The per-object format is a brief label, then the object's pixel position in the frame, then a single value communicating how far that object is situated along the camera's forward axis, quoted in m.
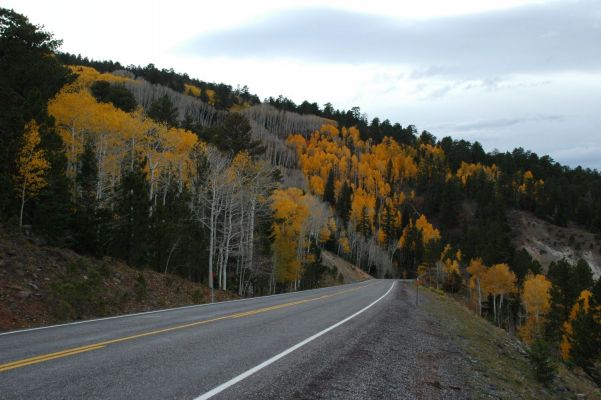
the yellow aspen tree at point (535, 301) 65.25
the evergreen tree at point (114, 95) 56.62
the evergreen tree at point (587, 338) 42.78
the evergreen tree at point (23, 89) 21.58
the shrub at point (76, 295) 15.67
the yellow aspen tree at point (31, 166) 21.47
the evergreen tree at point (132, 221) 27.05
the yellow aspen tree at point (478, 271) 81.25
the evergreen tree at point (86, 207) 23.81
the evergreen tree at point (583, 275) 62.65
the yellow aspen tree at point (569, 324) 52.49
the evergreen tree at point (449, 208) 156.88
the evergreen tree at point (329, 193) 139.00
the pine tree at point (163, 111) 55.96
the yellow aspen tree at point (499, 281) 72.62
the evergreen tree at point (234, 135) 47.28
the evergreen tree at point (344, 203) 130.00
